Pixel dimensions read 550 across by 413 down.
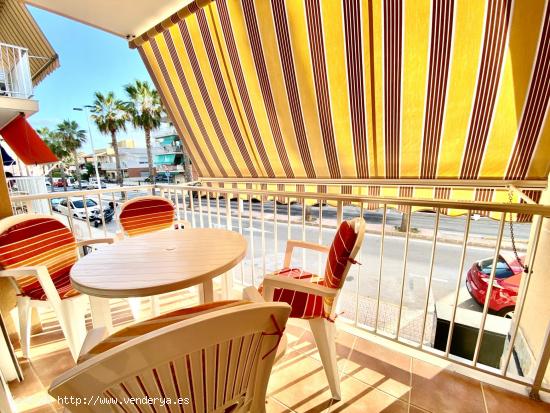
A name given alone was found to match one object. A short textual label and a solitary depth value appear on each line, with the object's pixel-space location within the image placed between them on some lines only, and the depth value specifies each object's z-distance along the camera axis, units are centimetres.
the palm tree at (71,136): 2271
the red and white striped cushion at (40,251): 177
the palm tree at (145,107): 1395
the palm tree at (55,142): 2311
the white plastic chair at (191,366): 53
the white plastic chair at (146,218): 243
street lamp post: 1375
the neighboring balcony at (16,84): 552
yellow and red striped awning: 187
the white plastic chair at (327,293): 130
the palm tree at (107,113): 1523
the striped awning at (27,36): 670
